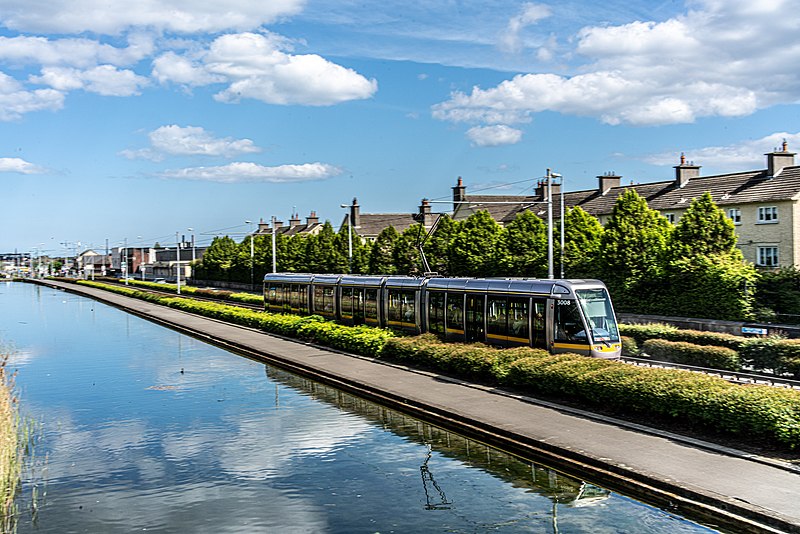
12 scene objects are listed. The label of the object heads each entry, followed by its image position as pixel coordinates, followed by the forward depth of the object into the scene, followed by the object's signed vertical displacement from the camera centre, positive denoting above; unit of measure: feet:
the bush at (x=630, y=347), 97.40 -12.08
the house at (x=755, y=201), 162.91 +11.70
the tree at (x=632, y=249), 136.26 +0.72
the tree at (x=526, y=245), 161.38 +1.95
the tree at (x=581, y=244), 149.38 +1.91
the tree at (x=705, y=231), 127.34 +3.49
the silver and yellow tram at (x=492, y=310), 77.51 -6.71
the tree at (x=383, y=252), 222.87 +1.17
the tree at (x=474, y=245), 183.93 +2.46
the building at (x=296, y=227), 416.67 +18.06
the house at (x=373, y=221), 357.41 +16.63
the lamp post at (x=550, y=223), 113.91 +4.61
